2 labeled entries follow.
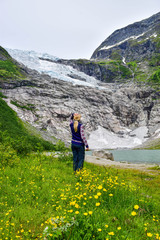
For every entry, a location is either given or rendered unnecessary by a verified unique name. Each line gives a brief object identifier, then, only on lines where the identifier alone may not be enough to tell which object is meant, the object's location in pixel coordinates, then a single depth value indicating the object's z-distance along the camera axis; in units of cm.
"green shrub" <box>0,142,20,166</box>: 876
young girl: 852
